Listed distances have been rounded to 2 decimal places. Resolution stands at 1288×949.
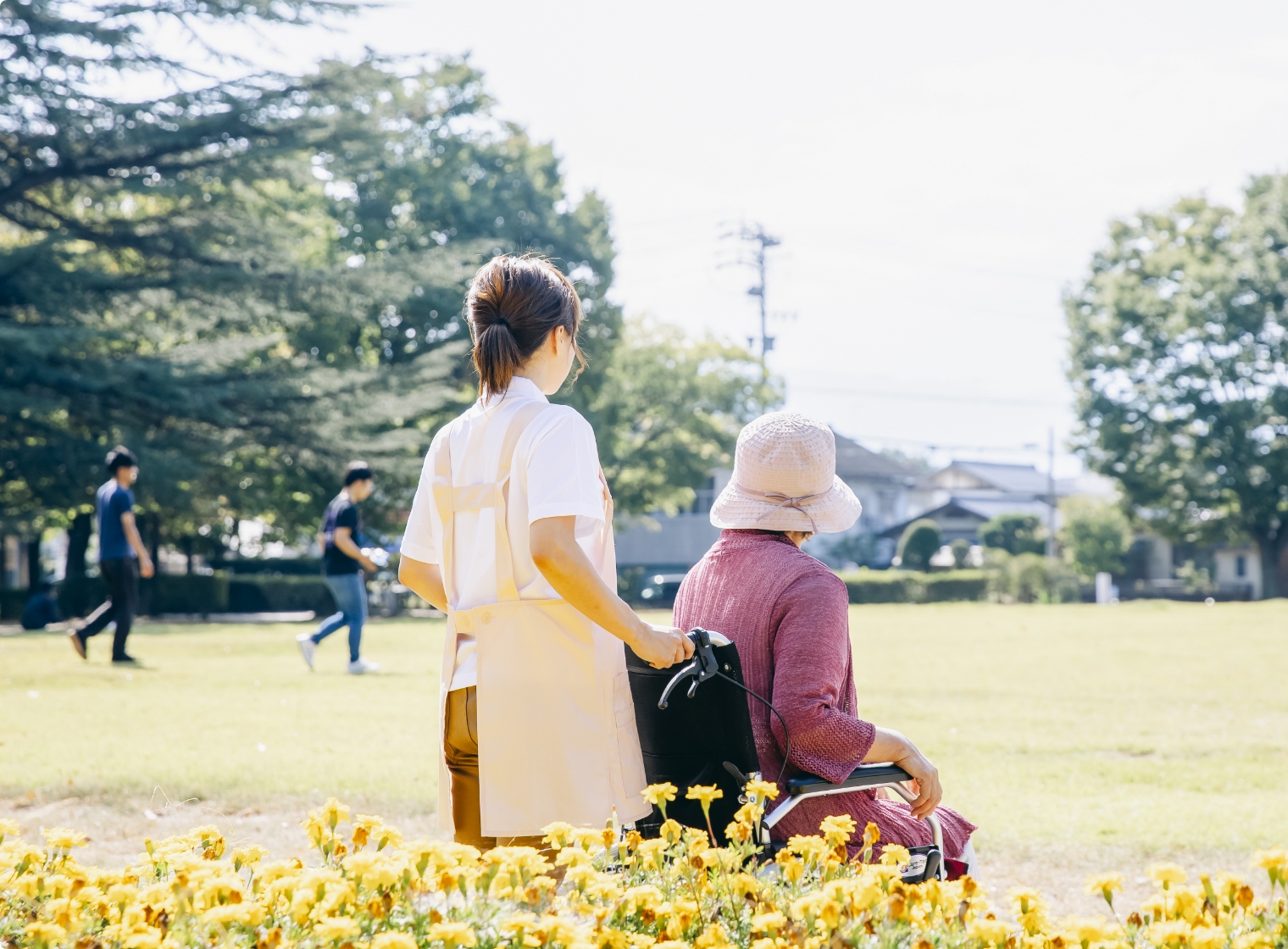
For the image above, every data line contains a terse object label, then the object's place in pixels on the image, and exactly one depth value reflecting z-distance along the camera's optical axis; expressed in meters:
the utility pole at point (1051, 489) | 58.88
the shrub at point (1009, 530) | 60.12
